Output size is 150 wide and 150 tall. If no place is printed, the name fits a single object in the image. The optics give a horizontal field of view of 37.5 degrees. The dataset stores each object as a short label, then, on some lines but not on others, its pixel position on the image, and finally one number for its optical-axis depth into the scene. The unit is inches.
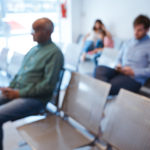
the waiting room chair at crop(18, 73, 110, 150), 59.7
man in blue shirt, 93.5
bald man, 68.4
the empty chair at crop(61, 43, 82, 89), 122.5
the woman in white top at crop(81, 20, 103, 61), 196.2
